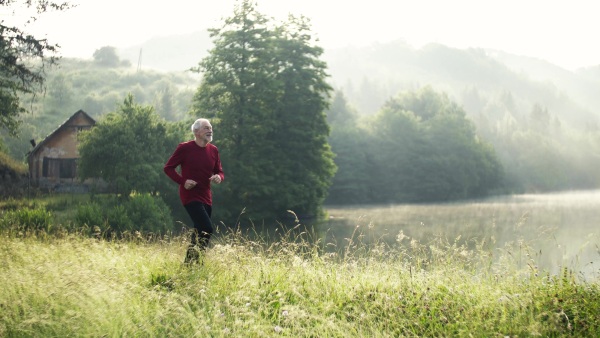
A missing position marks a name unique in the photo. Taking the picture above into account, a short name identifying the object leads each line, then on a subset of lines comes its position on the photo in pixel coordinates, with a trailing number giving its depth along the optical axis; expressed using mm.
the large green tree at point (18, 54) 21234
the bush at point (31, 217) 15109
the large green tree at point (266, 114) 37919
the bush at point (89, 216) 20391
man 8344
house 46062
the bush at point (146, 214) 25297
